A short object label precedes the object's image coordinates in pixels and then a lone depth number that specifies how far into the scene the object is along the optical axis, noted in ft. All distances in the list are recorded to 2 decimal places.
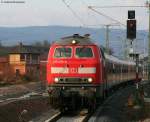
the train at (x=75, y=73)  67.51
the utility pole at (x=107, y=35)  200.82
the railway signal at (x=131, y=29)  89.10
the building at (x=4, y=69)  255.33
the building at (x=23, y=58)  354.74
